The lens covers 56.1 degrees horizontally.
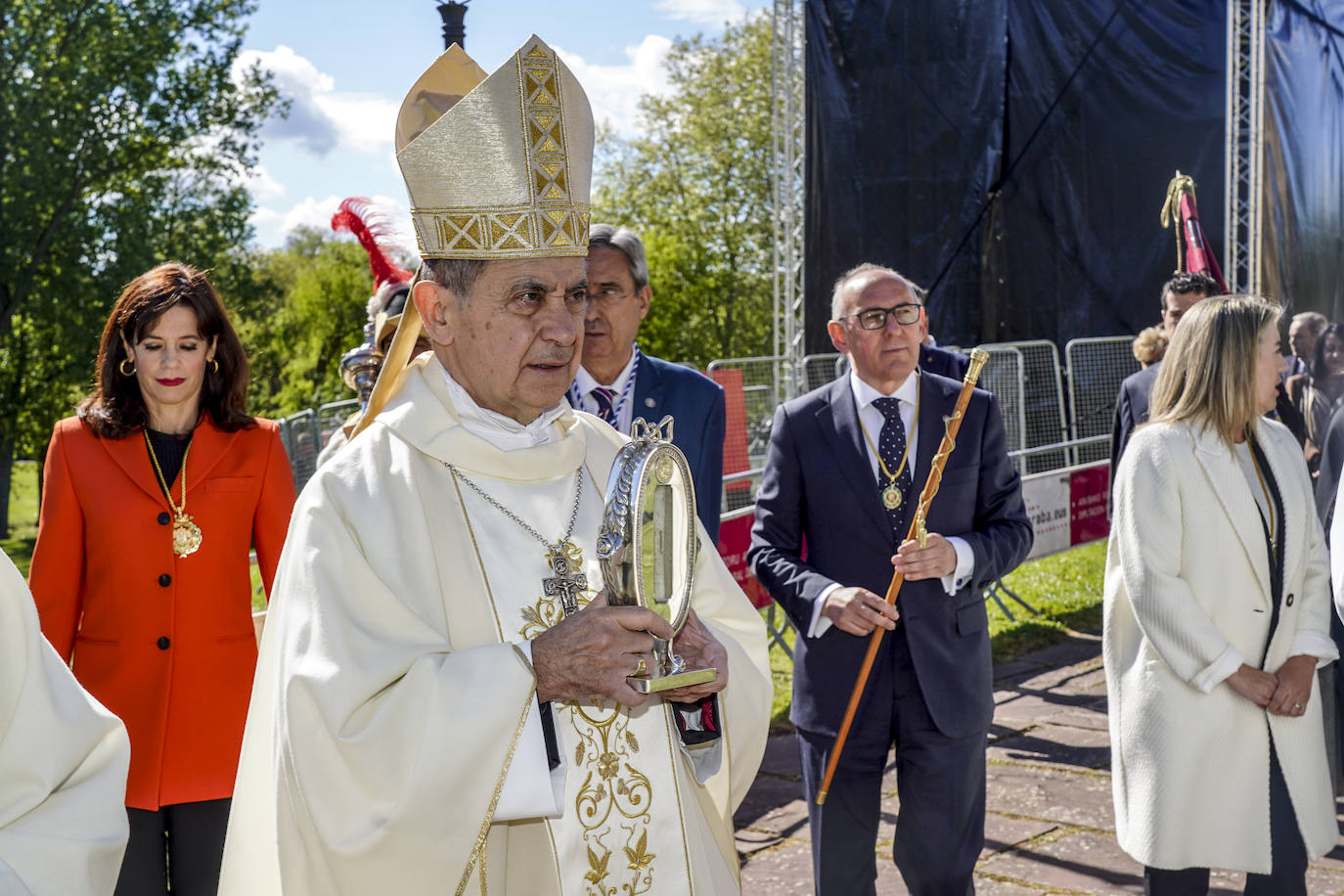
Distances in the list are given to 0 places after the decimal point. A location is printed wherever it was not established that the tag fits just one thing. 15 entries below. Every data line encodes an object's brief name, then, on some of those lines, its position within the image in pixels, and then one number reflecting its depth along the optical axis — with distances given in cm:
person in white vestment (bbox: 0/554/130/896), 175
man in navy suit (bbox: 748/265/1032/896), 347
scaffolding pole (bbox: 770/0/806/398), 1326
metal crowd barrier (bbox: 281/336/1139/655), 1098
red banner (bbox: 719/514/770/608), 686
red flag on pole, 704
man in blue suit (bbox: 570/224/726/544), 379
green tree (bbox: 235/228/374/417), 3709
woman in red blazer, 322
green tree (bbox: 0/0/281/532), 2106
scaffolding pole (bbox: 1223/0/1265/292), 850
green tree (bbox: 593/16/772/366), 3300
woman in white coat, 349
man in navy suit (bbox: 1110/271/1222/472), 577
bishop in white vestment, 198
